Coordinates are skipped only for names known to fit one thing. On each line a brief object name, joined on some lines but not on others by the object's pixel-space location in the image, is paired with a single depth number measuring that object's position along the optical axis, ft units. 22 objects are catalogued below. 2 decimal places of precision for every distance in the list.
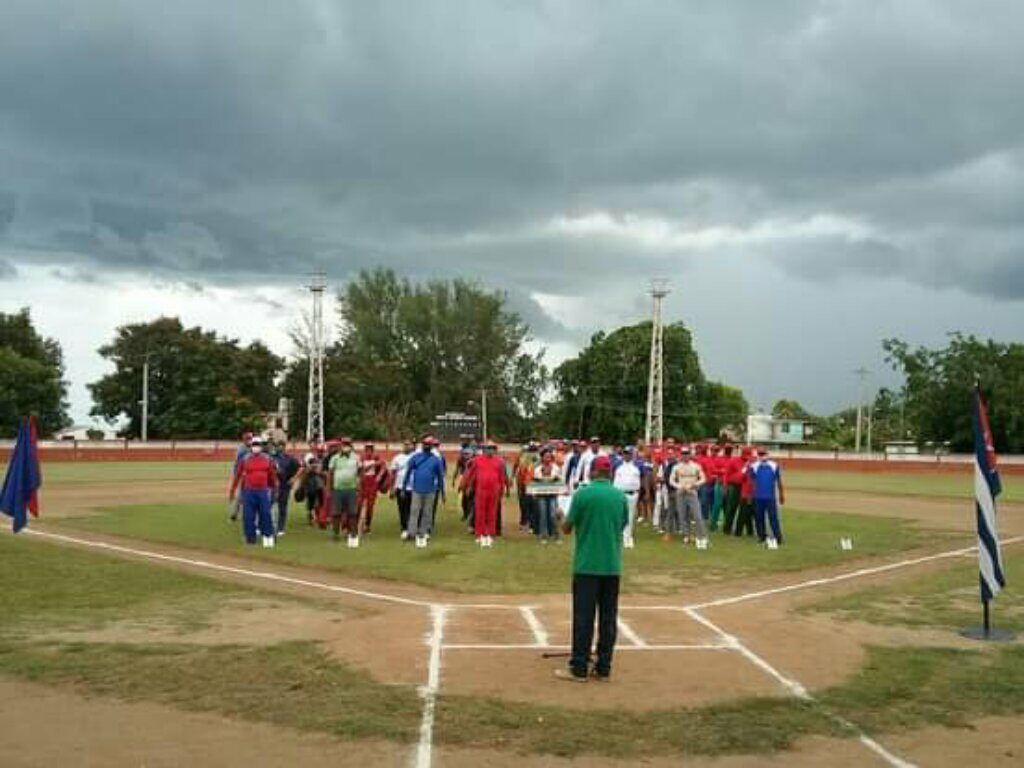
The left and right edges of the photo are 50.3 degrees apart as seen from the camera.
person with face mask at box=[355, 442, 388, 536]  65.86
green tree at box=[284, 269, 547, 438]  313.94
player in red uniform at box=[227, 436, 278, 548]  61.62
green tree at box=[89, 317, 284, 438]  272.31
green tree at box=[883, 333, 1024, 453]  240.73
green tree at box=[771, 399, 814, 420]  491.72
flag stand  36.58
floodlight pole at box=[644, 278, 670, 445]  227.40
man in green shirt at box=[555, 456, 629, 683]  29.25
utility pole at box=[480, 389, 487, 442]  305.94
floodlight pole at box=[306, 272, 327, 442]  234.38
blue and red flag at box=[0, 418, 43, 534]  48.01
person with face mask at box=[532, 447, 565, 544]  64.75
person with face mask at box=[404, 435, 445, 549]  62.85
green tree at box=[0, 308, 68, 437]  242.17
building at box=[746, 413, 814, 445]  376.35
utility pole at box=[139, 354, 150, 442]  267.18
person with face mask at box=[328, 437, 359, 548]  63.16
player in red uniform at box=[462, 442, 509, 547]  64.18
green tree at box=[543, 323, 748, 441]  294.25
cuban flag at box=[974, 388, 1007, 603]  37.65
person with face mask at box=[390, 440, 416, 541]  65.57
